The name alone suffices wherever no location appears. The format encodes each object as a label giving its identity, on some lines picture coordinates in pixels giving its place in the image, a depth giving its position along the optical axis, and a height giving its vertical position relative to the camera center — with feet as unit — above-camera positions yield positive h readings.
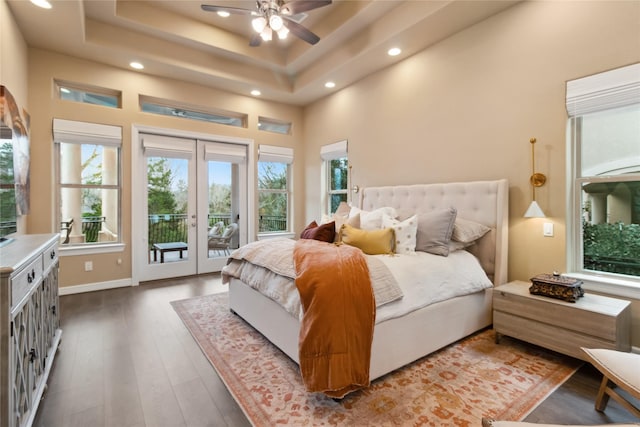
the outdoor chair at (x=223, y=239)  17.32 -1.76
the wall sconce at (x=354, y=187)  15.74 +1.20
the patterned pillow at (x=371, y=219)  10.76 -0.36
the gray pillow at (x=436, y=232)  9.17 -0.71
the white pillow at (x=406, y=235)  9.25 -0.82
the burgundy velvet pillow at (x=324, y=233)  10.69 -0.86
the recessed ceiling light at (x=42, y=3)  9.03 +6.45
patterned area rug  5.51 -3.86
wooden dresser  4.08 -2.05
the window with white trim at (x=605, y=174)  7.69 +1.01
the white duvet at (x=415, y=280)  6.75 -1.91
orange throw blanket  5.59 -2.31
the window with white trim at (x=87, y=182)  13.05 +1.27
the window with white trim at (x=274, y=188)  18.65 +1.40
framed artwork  7.64 +2.05
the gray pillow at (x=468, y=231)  9.55 -0.71
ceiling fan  9.05 +6.24
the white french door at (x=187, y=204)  15.12 +0.27
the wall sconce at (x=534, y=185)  8.66 +0.78
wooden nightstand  6.49 -2.69
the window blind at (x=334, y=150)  16.57 +3.46
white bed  6.76 -2.69
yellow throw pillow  9.06 -0.97
